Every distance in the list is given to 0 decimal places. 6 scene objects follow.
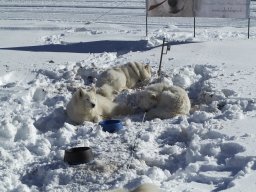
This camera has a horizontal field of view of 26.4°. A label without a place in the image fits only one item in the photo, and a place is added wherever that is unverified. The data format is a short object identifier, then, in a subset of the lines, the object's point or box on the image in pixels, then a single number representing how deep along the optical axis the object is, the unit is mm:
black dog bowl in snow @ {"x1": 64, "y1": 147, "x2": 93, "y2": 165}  6672
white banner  16141
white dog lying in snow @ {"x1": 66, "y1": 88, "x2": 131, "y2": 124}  8852
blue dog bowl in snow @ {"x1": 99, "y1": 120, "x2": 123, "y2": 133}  8172
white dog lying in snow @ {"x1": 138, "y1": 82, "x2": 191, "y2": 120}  9008
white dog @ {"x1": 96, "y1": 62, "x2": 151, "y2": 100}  10414
